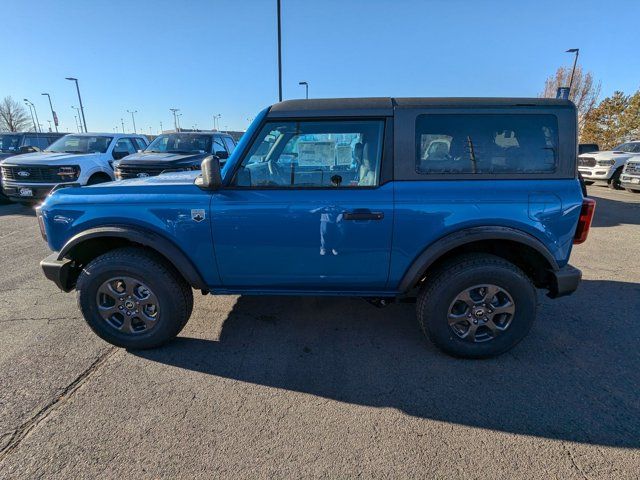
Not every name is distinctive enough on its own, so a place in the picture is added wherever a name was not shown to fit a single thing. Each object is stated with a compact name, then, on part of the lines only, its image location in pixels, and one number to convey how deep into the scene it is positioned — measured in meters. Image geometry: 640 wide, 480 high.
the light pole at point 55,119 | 44.64
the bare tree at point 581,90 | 31.09
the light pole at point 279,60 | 14.18
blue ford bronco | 2.56
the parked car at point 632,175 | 11.18
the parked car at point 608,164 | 12.65
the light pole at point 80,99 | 38.00
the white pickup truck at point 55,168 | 8.05
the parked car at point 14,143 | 10.61
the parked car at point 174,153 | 7.46
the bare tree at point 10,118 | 64.94
